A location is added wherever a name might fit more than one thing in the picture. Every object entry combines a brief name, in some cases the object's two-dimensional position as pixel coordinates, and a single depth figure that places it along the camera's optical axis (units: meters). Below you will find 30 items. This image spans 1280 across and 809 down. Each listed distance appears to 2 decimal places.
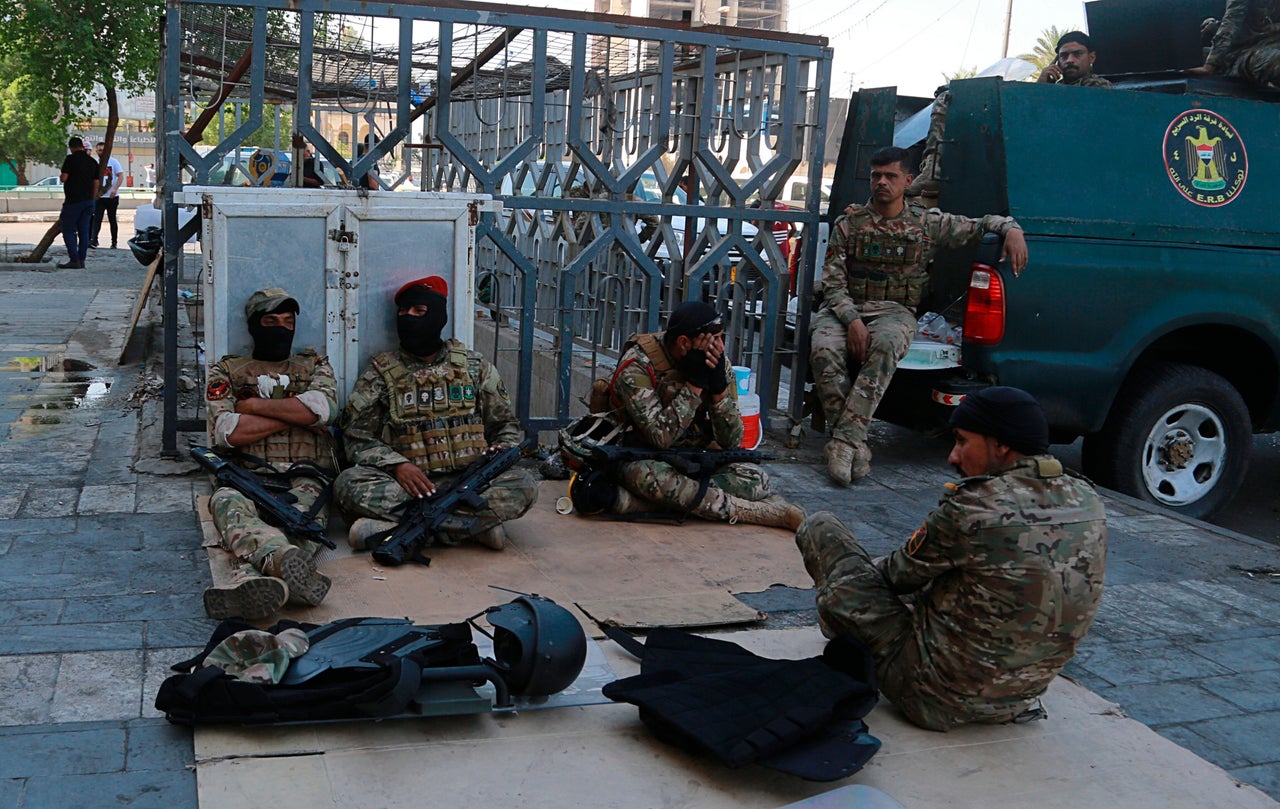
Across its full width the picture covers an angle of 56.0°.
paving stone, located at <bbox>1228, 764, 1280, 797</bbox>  3.51
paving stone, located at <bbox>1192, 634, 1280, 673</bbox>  4.43
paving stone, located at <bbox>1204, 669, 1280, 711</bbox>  4.08
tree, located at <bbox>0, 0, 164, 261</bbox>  15.34
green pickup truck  6.43
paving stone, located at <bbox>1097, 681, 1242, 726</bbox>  3.96
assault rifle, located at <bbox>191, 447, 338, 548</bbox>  4.74
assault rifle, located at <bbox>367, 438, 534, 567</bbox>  4.87
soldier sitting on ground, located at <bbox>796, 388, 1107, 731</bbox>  3.41
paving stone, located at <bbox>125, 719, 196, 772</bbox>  3.18
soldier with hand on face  5.61
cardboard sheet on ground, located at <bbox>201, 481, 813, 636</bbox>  4.47
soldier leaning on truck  6.59
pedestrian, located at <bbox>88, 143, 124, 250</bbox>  20.05
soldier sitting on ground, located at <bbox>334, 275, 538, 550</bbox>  5.16
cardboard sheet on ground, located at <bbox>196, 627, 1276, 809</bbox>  3.14
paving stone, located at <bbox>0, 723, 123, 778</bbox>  3.10
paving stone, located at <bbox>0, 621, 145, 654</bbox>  3.85
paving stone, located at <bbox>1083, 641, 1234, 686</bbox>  4.28
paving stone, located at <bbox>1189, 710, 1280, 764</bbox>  3.72
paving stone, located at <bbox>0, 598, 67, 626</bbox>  4.06
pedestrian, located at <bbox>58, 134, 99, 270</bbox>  16.27
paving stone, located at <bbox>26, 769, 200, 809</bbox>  2.98
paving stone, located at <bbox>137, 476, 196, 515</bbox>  5.39
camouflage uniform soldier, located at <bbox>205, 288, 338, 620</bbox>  5.04
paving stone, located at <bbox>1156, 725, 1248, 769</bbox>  3.67
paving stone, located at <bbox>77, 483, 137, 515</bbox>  5.34
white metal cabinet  5.42
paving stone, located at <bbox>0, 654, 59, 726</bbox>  3.39
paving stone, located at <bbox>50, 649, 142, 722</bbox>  3.44
